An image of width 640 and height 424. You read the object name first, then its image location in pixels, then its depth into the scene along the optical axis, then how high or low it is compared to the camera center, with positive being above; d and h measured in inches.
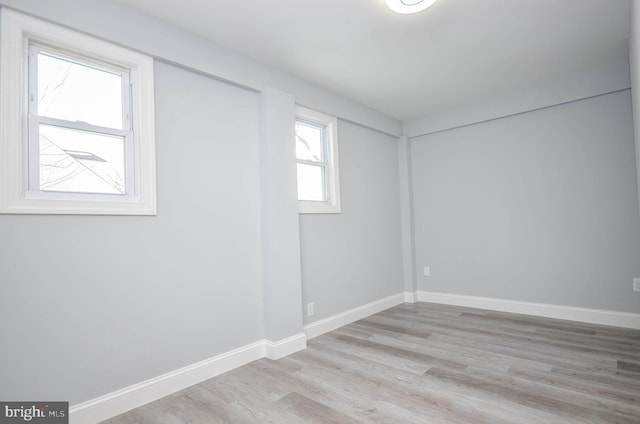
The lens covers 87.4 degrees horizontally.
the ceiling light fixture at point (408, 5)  84.7 +54.3
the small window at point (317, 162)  140.1 +25.1
